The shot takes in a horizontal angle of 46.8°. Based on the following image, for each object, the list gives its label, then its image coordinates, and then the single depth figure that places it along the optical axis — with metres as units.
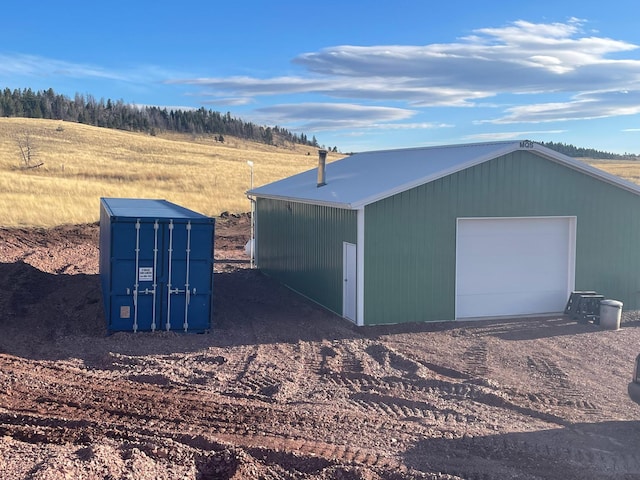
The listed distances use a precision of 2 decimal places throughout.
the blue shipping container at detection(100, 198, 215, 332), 14.05
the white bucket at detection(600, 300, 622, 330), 15.41
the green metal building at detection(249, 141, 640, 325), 15.41
